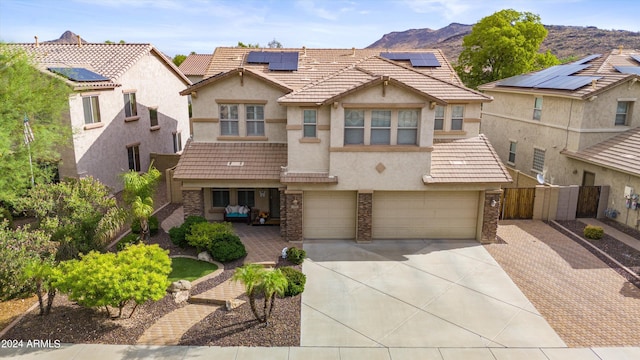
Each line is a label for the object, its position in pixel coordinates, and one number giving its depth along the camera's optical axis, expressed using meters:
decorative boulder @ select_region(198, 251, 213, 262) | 16.11
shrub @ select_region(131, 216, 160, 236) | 18.30
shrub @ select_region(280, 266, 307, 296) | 13.41
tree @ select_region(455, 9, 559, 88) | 37.31
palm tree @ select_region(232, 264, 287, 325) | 11.12
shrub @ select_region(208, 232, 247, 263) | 15.78
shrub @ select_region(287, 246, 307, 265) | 15.91
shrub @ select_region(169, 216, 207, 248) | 17.06
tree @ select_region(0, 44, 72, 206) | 14.36
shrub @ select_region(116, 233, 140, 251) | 16.70
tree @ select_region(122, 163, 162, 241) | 17.05
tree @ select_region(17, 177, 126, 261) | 14.91
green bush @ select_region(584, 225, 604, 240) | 18.56
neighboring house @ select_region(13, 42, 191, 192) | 21.92
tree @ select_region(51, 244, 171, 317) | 10.97
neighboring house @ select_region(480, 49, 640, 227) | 21.00
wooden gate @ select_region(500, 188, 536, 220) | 21.12
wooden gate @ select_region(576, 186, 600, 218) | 21.34
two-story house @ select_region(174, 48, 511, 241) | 17.34
